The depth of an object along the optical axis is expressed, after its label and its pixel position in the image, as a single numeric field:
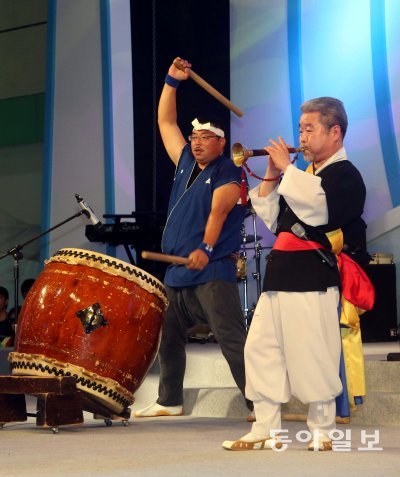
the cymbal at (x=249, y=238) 10.58
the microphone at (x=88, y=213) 8.61
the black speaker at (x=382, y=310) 10.25
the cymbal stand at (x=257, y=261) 10.55
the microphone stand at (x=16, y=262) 9.16
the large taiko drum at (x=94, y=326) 6.25
